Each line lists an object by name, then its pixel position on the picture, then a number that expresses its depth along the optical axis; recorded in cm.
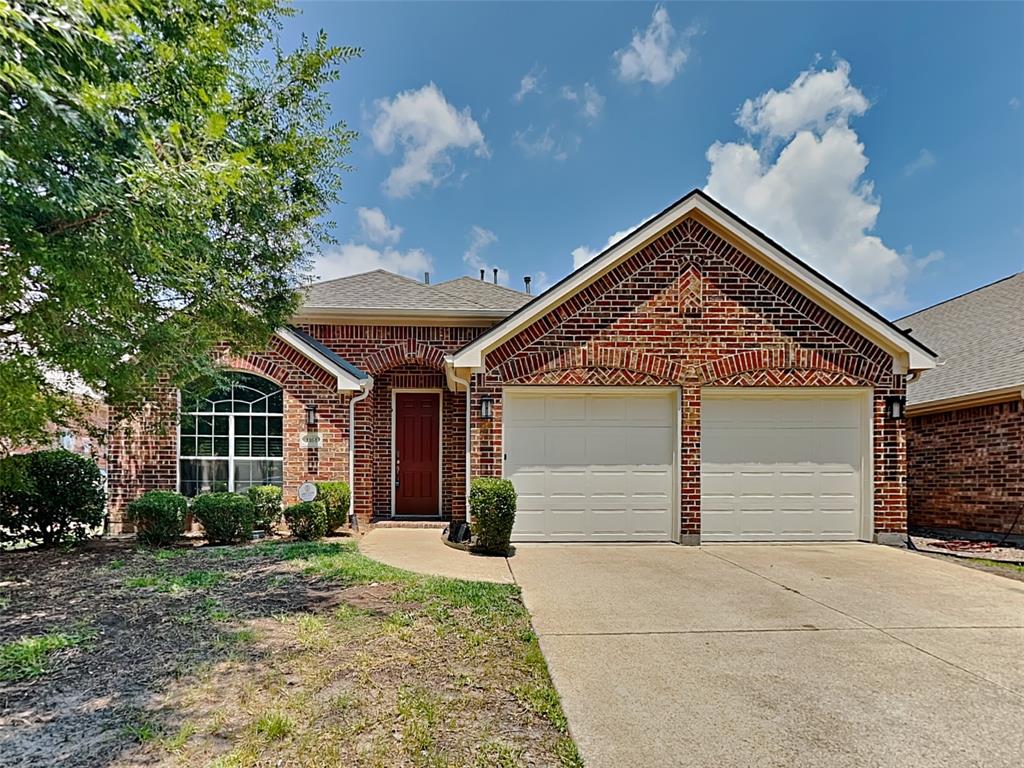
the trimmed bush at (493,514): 853
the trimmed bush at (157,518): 881
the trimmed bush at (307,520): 952
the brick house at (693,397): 955
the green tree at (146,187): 357
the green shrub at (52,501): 859
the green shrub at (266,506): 951
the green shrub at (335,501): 984
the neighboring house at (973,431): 1034
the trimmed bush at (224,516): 913
